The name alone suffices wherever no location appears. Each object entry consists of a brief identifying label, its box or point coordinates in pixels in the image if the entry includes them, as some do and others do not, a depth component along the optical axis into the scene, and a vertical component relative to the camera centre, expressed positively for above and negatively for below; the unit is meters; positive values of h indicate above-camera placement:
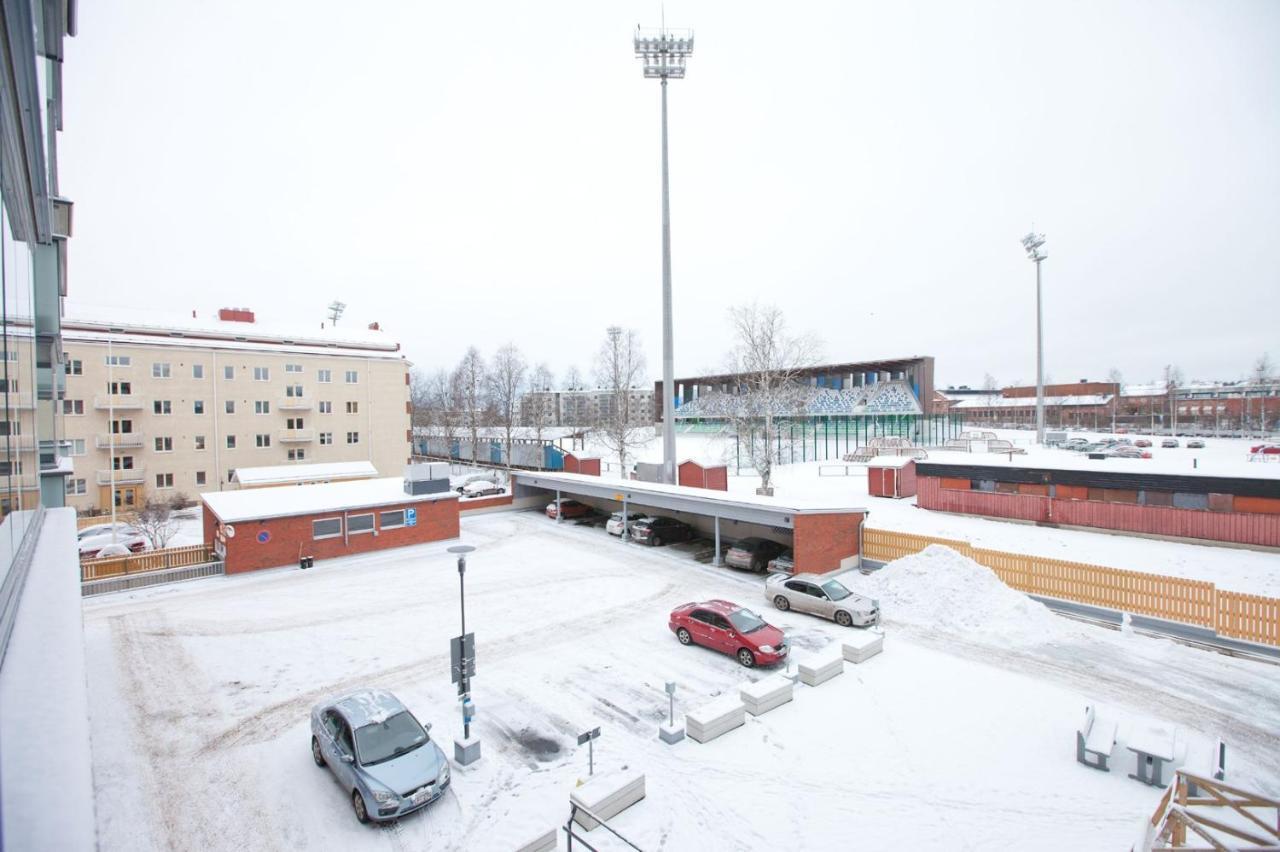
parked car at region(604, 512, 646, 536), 28.69 -5.05
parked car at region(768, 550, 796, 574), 21.89 -5.42
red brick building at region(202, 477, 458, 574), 23.35 -4.20
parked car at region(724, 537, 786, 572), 23.06 -5.24
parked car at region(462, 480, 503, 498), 40.97 -4.76
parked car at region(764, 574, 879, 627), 16.70 -5.28
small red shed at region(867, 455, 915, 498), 34.69 -3.51
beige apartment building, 36.44 +1.41
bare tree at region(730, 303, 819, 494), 33.91 +2.61
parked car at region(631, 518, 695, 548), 27.38 -5.17
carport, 20.72 -3.61
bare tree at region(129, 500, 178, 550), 26.77 -4.78
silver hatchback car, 9.12 -5.40
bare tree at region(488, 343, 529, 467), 56.12 +3.86
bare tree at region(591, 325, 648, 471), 43.94 +3.34
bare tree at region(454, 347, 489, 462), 55.53 +3.94
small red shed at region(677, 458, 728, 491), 34.19 -3.29
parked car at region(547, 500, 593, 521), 33.62 -5.10
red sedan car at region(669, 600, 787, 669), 14.37 -5.30
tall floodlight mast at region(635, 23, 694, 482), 29.62 +13.33
